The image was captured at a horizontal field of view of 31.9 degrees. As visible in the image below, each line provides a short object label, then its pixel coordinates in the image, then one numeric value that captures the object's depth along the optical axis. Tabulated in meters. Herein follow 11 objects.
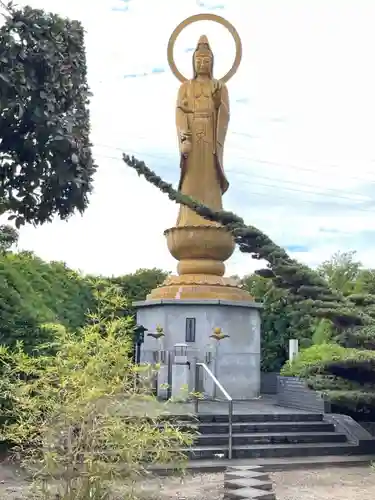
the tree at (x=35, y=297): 8.41
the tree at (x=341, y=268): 23.89
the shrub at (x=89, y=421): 4.68
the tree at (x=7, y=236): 7.84
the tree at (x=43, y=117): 5.36
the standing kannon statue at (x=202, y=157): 14.98
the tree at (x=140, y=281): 19.75
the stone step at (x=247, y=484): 6.41
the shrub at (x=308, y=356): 12.16
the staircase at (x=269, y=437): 8.85
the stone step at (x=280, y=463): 8.02
